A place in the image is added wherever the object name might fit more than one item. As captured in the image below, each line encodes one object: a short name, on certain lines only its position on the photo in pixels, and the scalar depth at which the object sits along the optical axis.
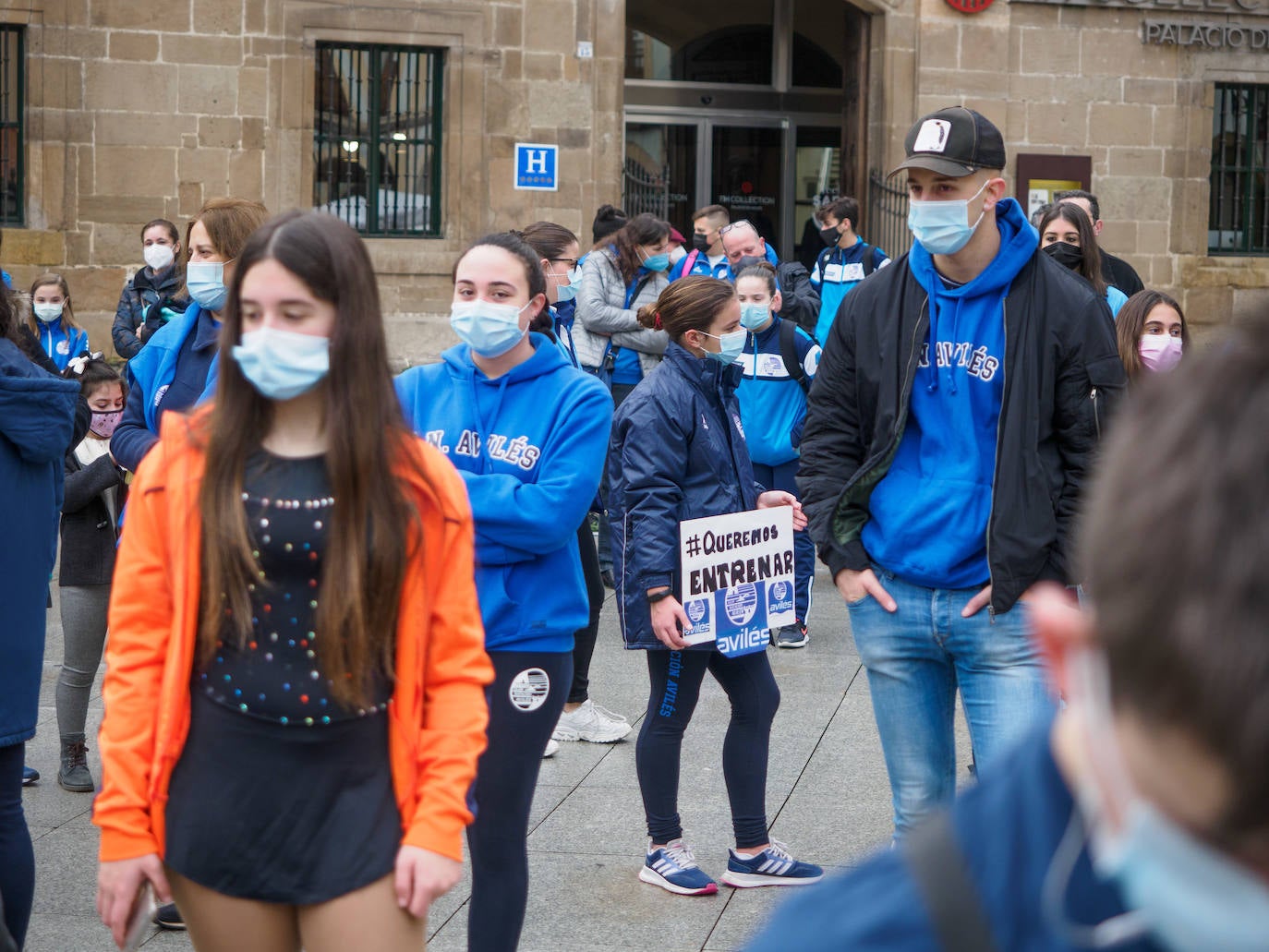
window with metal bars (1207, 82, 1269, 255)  18.00
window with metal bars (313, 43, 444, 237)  16.17
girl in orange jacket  2.51
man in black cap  3.54
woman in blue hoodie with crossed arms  3.52
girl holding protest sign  4.80
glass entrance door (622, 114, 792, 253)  18.59
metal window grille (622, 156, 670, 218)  18.09
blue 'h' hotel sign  15.91
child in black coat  5.71
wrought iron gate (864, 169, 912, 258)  16.52
